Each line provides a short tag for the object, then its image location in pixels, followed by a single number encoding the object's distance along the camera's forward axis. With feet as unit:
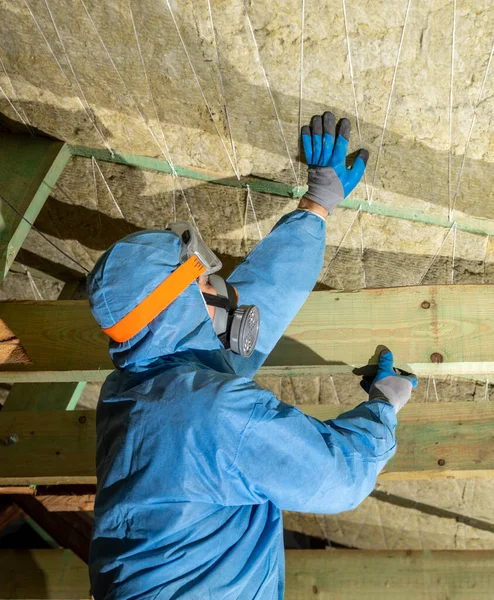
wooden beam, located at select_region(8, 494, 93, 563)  11.98
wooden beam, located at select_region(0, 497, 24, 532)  12.49
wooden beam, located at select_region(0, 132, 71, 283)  7.48
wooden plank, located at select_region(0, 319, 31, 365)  6.50
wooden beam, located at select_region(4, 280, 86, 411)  10.36
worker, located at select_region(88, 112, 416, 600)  4.74
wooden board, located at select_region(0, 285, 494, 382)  6.73
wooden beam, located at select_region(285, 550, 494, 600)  9.45
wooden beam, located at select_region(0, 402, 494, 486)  7.65
